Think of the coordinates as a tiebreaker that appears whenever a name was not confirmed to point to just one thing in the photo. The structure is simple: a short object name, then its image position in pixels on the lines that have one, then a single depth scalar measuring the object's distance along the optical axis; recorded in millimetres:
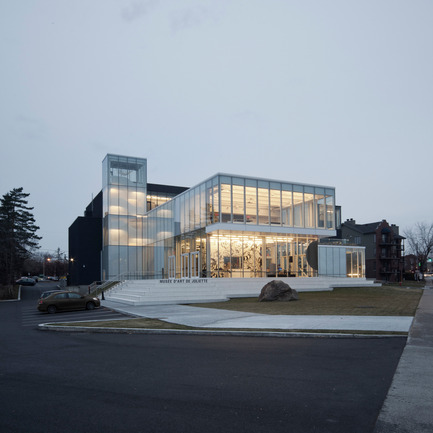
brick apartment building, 83688
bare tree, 92688
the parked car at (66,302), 26188
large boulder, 28750
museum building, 36656
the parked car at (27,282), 79194
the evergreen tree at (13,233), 55438
